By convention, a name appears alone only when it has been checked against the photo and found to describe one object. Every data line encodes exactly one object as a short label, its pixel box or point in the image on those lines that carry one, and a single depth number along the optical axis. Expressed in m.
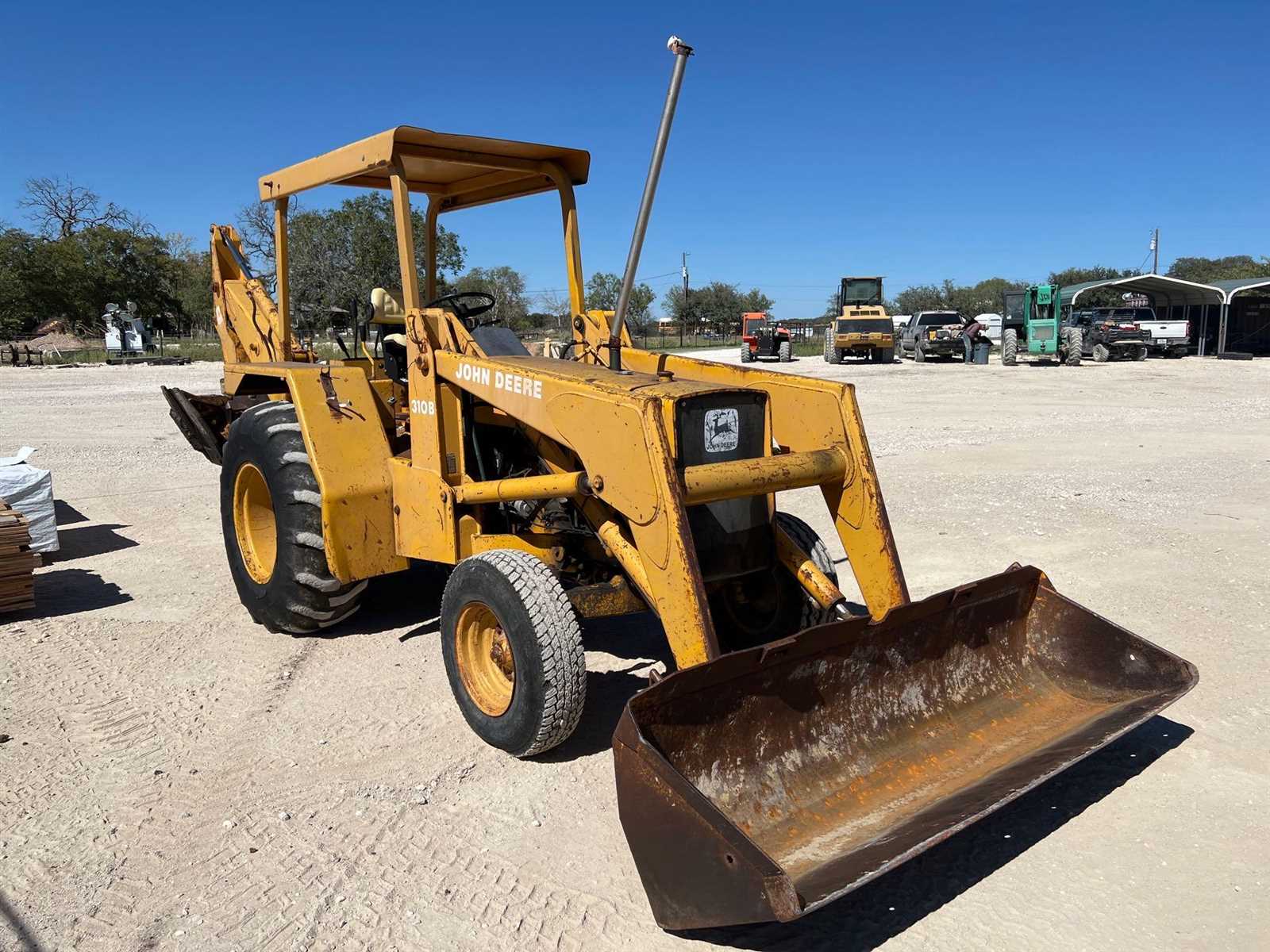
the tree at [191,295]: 50.97
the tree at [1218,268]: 67.31
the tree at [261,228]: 32.75
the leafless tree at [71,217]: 50.66
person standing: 31.73
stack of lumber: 5.49
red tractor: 31.67
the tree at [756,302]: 75.00
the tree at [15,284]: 44.19
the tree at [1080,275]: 72.94
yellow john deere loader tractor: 3.07
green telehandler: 29.39
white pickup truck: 30.80
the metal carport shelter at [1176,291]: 32.12
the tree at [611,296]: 50.81
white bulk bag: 6.48
